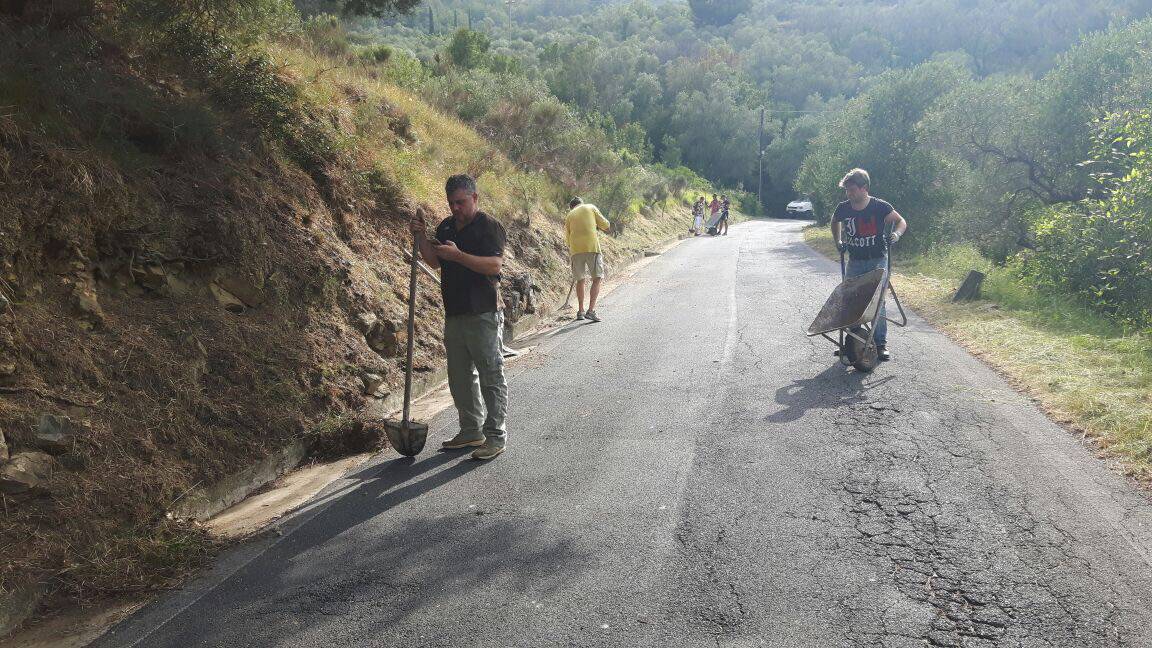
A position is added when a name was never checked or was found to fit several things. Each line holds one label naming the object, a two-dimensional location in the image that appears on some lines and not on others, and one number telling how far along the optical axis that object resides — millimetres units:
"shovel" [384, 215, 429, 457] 5738
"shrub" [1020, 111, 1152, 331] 10859
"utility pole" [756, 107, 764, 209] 69875
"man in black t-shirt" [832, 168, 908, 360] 8164
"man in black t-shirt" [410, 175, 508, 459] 5652
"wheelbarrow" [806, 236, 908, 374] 7641
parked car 57719
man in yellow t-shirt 11961
